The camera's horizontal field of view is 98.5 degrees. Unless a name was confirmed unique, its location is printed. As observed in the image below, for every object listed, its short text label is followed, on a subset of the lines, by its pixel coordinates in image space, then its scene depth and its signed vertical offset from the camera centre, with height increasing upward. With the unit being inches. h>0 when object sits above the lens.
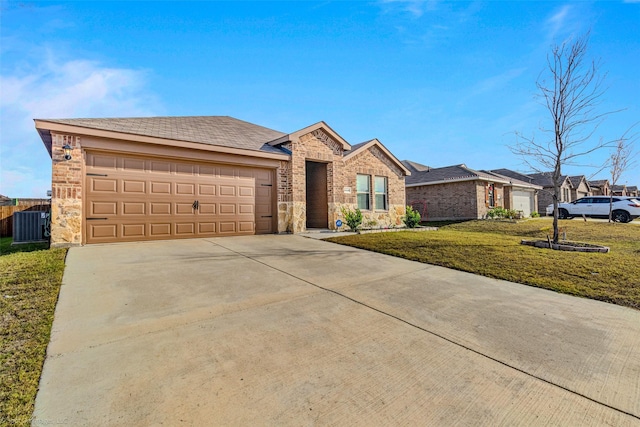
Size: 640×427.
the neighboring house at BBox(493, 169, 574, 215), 1086.4 +101.2
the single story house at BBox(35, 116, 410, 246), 279.0 +48.8
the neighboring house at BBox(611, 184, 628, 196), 1733.5 +135.0
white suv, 666.1 +7.4
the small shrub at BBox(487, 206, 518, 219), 713.0 -2.0
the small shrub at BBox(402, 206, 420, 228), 501.0 -10.0
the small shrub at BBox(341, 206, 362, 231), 435.2 -9.0
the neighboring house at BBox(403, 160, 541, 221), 735.1 +58.2
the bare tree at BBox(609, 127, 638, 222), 680.9 +110.2
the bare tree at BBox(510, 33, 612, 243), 310.7 +151.3
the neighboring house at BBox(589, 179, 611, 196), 1545.3 +135.7
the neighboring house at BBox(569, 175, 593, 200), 1275.8 +119.6
